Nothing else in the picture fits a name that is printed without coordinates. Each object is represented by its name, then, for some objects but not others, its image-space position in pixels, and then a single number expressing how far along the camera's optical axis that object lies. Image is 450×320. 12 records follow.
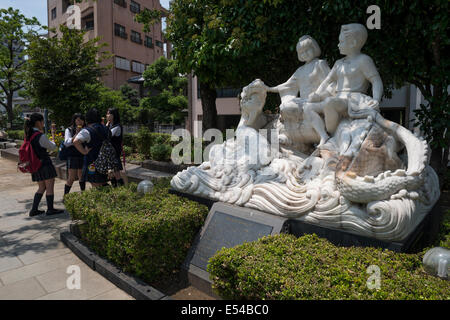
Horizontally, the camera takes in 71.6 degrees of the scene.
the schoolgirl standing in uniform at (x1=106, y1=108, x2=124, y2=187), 5.56
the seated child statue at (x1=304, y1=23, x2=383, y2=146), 3.89
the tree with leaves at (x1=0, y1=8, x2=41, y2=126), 19.08
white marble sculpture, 3.07
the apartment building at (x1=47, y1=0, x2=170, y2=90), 23.03
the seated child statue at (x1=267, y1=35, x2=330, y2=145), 4.41
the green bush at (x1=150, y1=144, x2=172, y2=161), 9.06
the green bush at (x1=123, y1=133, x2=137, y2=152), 11.69
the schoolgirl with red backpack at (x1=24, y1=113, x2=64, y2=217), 5.29
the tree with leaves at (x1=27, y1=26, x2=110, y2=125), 10.91
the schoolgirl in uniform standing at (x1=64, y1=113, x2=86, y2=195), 5.80
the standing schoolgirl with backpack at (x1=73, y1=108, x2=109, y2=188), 5.18
